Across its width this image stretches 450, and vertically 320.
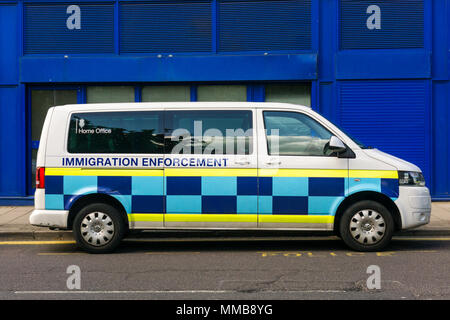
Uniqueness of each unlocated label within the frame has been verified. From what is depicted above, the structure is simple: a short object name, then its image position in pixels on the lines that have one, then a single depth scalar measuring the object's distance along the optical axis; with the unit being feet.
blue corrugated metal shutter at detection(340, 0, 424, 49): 41.63
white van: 25.22
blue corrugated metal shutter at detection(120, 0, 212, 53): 42.09
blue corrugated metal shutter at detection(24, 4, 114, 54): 42.32
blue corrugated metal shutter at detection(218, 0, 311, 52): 41.83
